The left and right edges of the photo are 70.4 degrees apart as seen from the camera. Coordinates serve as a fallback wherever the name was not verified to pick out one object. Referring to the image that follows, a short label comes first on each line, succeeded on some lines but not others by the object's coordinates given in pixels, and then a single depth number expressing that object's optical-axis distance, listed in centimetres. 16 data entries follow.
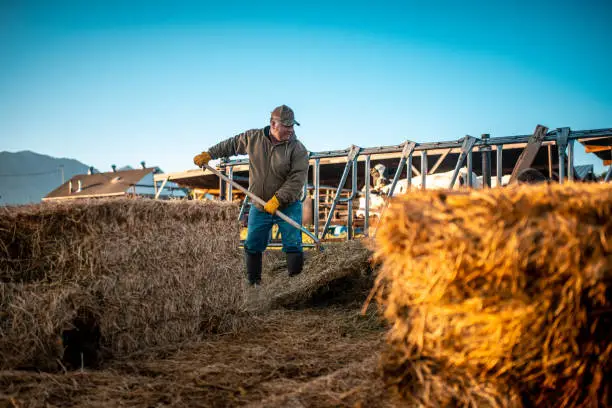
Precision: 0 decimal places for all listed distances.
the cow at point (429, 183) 879
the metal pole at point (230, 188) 855
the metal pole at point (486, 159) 631
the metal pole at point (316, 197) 771
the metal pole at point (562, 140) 575
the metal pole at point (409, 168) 684
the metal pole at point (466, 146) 648
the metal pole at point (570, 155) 566
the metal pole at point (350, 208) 732
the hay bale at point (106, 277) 249
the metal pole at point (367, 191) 704
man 487
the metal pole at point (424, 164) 658
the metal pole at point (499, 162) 613
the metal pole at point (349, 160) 743
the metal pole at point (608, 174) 543
